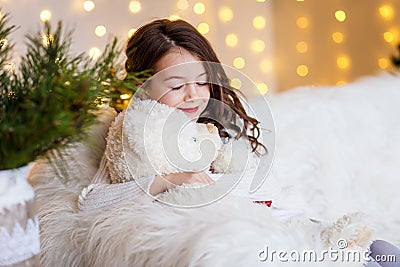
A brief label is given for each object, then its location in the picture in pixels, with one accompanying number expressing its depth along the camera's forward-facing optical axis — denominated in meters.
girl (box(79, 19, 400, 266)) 1.20
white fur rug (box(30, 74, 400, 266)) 0.98
